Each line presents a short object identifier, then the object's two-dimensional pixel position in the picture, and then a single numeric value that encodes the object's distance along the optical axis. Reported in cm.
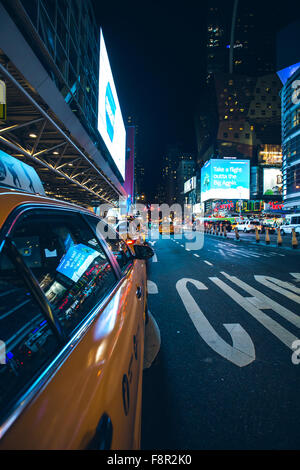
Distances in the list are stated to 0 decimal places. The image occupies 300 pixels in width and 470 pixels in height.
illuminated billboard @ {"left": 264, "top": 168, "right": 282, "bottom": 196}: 7738
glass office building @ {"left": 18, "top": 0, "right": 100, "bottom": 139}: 1217
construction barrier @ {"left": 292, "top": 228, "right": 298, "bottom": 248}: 1477
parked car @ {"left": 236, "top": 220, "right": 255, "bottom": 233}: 3683
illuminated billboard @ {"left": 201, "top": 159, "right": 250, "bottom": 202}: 5750
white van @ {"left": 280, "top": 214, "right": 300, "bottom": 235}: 2699
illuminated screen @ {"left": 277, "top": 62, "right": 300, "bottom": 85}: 5123
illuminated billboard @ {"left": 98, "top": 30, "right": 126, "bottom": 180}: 1780
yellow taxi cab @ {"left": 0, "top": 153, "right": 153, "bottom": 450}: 68
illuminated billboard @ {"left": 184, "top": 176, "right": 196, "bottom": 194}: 10269
